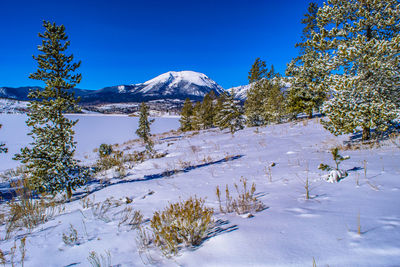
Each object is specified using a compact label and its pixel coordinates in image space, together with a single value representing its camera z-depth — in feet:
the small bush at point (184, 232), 7.72
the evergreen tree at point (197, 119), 121.16
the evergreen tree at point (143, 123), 88.43
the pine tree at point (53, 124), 21.97
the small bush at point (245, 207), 10.39
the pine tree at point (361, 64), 21.43
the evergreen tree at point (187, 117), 134.06
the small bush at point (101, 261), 7.45
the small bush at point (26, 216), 13.22
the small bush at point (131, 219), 11.03
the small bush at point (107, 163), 34.43
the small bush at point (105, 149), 55.56
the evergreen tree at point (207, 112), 120.16
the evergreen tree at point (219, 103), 117.71
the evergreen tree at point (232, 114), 70.95
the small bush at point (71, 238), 9.80
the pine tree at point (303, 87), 61.51
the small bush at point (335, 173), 13.01
